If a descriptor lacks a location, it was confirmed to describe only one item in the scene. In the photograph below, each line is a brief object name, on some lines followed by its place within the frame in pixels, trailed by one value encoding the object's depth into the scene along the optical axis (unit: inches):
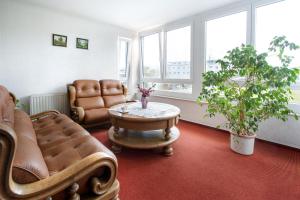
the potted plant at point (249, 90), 79.4
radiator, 127.1
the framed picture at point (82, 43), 148.4
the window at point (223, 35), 119.6
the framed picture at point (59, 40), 135.8
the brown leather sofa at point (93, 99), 120.6
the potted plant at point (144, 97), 107.2
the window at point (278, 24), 96.0
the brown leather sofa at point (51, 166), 28.3
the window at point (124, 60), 185.8
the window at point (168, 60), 155.4
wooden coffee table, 85.7
